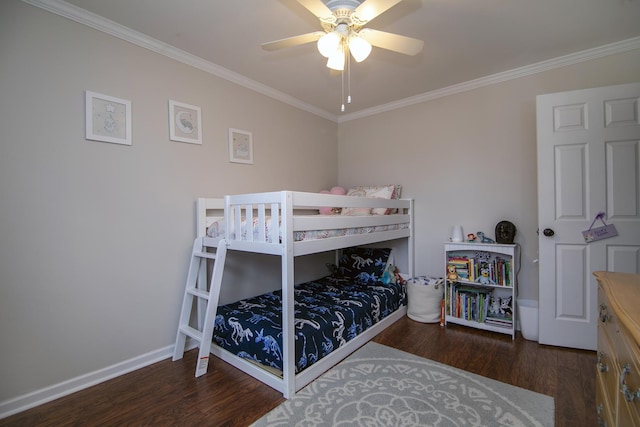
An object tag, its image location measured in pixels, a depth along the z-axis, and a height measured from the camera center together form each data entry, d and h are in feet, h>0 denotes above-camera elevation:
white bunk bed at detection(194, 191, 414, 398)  5.92 -0.54
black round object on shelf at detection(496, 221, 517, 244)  8.89 -0.60
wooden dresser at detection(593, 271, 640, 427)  2.55 -1.49
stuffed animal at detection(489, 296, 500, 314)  9.18 -2.94
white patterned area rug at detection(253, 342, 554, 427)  5.14 -3.61
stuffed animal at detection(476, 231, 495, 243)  9.40 -0.83
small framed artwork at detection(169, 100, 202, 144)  7.66 +2.49
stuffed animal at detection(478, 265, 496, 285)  8.93 -2.01
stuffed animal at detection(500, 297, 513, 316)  8.94 -2.90
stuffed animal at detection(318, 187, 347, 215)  11.36 +0.51
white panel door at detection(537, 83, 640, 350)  7.07 +0.38
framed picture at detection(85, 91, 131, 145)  6.36 +2.19
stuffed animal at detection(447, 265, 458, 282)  9.41 -1.98
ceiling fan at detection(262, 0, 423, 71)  5.02 +3.42
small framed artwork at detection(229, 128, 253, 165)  9.03 +2.16
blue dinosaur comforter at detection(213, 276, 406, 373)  6.40 -2.64
